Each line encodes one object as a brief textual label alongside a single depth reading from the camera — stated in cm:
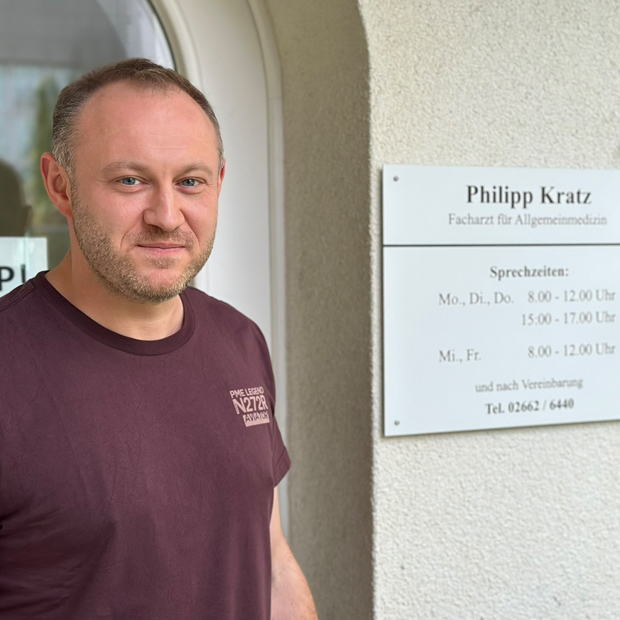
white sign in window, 200
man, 128
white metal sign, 192
